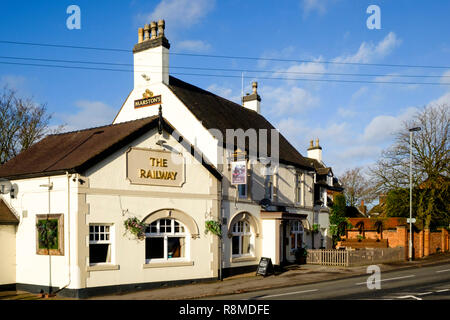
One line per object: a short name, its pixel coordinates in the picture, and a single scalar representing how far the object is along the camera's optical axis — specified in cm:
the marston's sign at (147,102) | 2825
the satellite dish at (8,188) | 2258
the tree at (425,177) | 4178
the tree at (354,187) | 7857
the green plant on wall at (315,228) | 3531
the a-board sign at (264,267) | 2606
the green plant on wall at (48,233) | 2028
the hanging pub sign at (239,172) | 2512
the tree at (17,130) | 3994
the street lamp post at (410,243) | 3410
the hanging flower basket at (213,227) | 2411
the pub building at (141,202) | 2012
